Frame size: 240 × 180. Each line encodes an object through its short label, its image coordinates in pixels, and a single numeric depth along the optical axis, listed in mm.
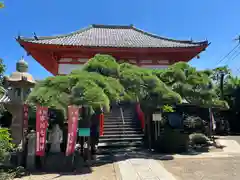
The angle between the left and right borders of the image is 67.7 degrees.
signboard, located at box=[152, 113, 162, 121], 8003
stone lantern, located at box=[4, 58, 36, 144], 6926
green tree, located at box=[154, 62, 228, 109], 7917
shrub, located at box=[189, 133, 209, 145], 9076
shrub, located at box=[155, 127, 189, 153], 7923
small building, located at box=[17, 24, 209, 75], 10131
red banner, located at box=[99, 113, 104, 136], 8247
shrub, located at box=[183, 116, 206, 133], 10840
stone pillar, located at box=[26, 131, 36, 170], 5529
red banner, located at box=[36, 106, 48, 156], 5430
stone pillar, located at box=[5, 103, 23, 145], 6831
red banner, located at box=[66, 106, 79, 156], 5550
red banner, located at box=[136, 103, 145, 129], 9571
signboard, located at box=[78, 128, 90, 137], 5850
